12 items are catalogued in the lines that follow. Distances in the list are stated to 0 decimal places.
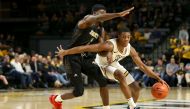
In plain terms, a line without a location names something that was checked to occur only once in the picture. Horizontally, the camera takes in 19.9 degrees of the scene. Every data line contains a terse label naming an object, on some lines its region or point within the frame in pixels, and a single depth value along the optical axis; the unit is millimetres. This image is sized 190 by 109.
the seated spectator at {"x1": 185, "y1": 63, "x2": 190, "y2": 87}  19781
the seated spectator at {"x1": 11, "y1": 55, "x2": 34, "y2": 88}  19000
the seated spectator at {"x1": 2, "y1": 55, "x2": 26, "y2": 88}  18781
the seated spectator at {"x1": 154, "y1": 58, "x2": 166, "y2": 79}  20189
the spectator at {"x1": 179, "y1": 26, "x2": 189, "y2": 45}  22494
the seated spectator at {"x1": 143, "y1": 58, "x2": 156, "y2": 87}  20141
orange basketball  9453
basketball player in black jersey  9862
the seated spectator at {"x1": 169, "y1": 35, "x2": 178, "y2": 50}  21630
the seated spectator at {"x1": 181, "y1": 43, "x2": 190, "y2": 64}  20469
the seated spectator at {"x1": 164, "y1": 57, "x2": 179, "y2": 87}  19891
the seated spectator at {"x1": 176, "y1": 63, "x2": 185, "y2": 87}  19891
